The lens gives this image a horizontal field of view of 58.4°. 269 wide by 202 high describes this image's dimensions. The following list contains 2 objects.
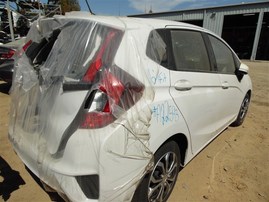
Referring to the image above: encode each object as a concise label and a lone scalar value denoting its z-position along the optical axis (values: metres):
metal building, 19.64
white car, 1.68
